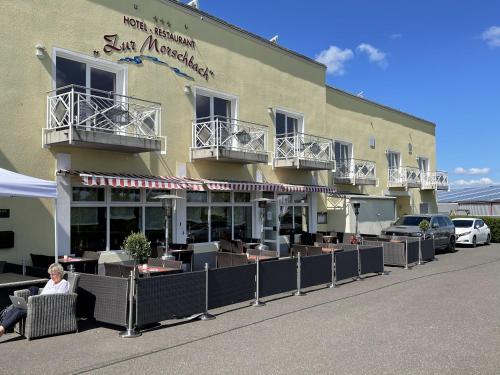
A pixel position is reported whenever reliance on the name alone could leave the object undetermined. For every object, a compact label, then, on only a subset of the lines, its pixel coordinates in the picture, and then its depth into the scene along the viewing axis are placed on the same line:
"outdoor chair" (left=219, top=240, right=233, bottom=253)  14.94
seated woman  7.12
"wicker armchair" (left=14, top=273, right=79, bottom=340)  7.09
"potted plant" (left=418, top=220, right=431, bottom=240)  19.55
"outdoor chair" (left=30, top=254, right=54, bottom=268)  10.32
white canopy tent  8.22
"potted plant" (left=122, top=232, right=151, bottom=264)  9.16
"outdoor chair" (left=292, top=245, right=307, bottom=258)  14.23
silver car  19.86
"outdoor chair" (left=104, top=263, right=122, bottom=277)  9.12
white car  24.17
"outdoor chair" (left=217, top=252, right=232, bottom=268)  12.15
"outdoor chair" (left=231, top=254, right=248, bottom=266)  11.73
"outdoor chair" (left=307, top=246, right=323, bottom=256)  13.80
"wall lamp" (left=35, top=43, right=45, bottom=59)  11.20
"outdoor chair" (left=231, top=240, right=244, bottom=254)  14.74
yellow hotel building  11.05
